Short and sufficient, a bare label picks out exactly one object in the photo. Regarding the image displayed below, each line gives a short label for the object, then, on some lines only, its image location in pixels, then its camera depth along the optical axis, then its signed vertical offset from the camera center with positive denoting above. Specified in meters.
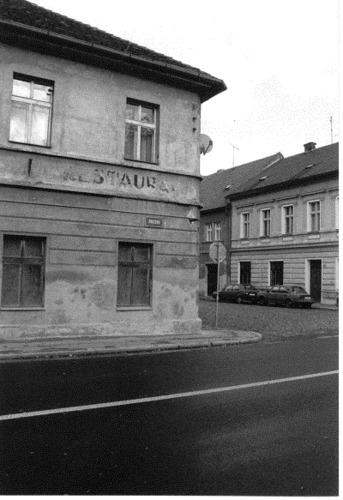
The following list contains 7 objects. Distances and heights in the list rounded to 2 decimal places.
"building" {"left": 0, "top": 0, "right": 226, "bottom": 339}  11.00 +2.40
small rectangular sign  12.63 +1.43
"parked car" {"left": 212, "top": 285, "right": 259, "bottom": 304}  29.56 -1.27
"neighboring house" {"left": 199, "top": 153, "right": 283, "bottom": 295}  36.56 +4.76
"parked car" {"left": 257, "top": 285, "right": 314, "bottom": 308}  26.34 -1.27
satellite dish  14.54 +4.18
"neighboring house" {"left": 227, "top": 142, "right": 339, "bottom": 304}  27.95 +3.50
